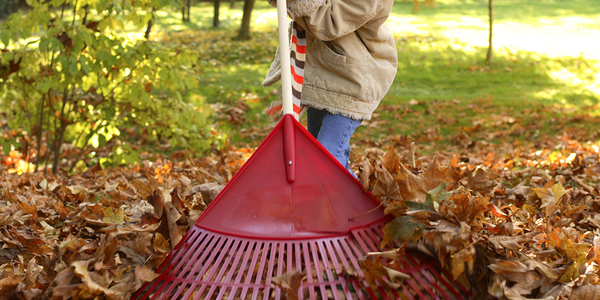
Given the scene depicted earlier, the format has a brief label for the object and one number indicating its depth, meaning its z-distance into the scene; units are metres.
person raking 1.93
